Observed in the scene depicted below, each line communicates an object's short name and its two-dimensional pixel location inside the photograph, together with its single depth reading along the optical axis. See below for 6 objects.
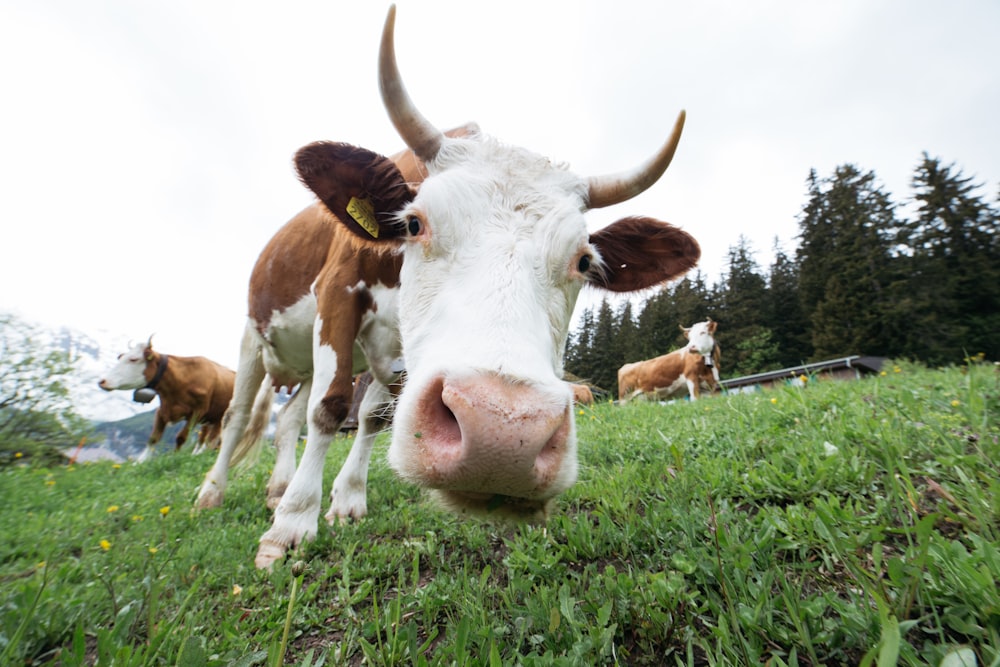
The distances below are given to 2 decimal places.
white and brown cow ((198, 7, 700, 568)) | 1.19
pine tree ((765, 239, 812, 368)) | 38.53
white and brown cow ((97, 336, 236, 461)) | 11.20
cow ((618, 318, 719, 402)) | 18.33
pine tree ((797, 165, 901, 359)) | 31.64
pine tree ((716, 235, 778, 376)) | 38.06
